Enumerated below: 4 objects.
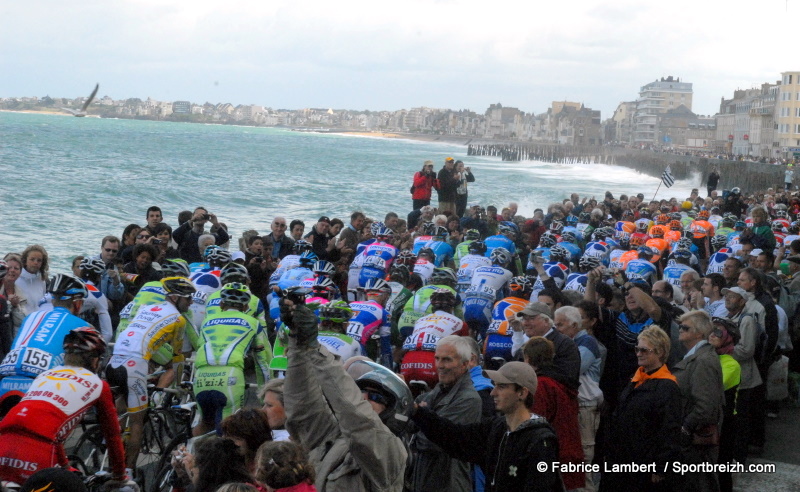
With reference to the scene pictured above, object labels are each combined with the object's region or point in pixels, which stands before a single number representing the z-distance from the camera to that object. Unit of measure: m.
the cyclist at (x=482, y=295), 10.24
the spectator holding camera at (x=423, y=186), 22.27
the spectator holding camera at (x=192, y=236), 13.59
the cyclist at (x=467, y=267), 11.80
